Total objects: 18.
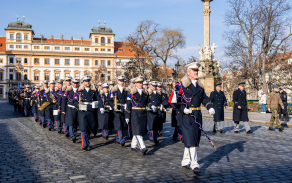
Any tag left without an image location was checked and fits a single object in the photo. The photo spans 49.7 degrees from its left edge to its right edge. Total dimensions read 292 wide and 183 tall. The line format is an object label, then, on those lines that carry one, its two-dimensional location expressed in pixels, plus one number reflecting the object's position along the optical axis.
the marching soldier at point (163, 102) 10.79
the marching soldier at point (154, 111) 10.00
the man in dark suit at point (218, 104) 12.55
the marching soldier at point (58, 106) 12.28
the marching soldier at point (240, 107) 12.61
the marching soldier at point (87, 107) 8.92
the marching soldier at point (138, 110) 8.34
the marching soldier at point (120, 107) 9.65
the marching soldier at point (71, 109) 10.21
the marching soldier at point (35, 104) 17.11
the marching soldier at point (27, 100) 21.36
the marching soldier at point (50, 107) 13.77
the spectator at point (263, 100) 24.75
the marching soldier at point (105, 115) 10.68
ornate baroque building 91.53
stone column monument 28.33
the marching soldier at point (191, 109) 6.29
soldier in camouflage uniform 13.03
